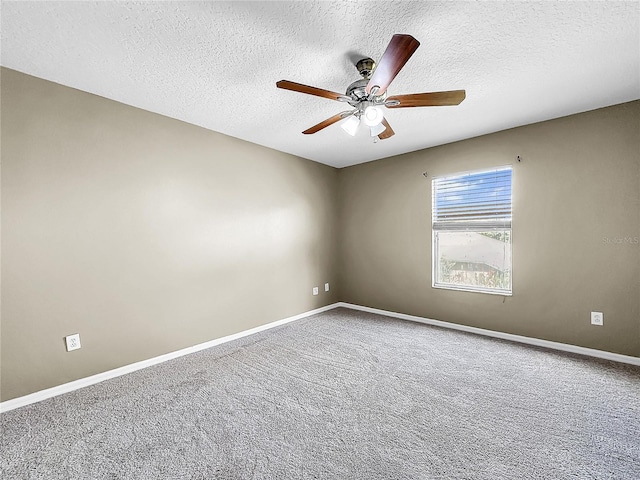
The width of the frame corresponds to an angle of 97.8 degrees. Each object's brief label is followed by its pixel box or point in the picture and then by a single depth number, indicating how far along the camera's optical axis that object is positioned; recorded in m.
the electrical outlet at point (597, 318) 2.75
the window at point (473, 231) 3.36
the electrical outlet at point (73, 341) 2.27
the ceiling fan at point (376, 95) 1.52
